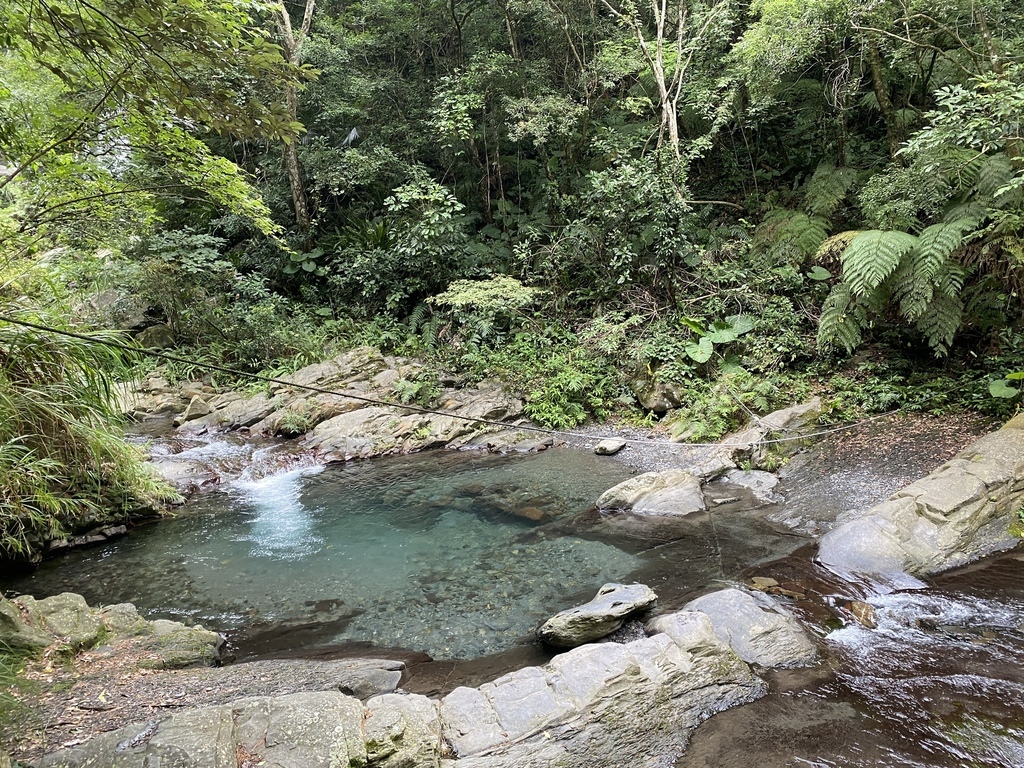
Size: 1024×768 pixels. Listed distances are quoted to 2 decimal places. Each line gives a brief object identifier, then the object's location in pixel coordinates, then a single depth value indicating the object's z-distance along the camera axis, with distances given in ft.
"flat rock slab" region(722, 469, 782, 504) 17.95
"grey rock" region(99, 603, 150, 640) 11.20
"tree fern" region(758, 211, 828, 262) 26.43
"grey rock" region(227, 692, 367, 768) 7.00
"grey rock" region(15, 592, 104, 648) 10.31
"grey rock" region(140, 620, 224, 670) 10.44
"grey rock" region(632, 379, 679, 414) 27.02
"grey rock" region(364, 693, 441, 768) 7.29
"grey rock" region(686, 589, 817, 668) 9.84
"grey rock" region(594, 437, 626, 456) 25.02
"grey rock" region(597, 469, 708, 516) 17.57
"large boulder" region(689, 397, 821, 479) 20.33
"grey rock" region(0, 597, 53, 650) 9.33
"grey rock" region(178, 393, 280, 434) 29.86
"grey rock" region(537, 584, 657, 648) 10.71
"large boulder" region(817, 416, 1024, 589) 12.25
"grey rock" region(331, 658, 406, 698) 9.68
